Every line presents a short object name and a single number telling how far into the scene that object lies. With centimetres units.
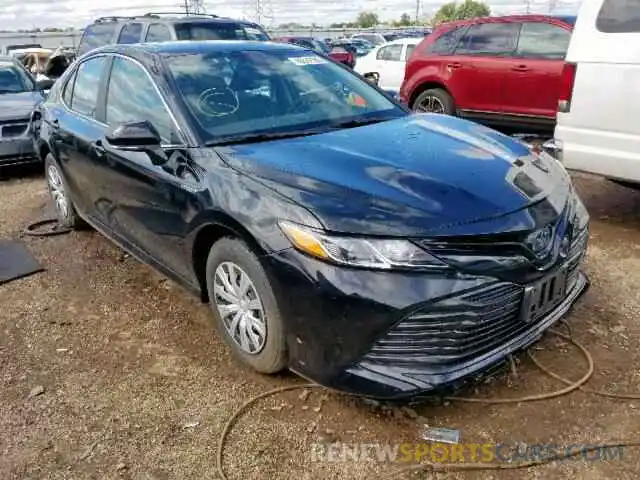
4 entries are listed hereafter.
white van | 439
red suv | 803
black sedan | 245
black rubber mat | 457
